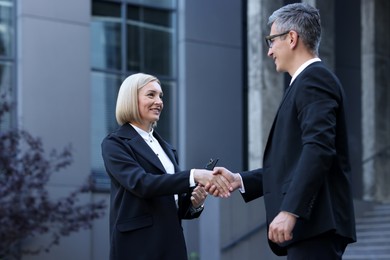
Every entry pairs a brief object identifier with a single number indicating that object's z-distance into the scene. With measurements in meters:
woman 6.56
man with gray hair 5.47
